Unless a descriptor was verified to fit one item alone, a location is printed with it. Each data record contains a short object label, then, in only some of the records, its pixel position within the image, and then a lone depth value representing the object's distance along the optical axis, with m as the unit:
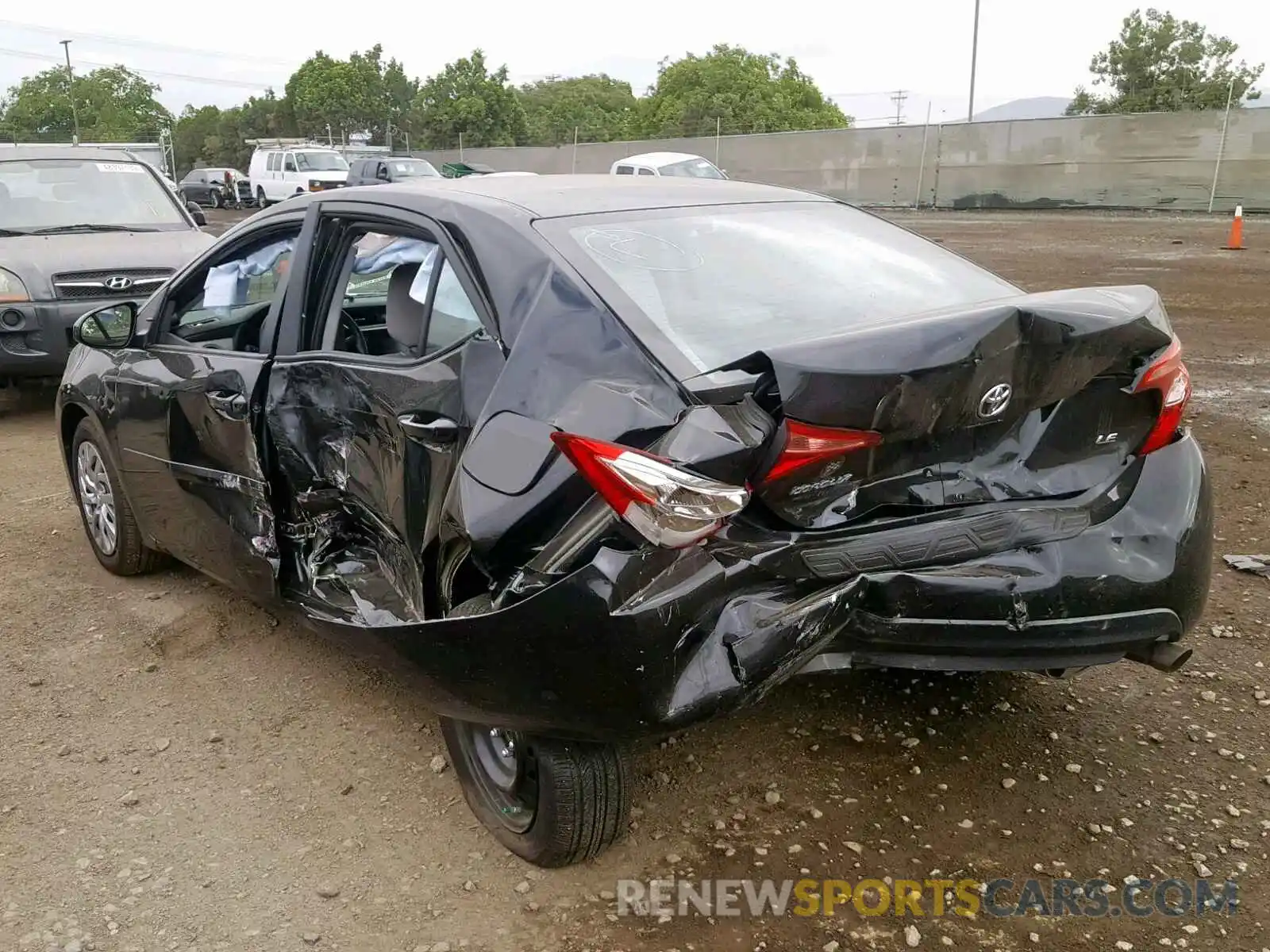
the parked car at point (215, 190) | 35.94
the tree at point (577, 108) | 65.00
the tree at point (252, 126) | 70.56
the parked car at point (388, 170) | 25.36
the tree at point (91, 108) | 83.19
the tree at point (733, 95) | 67.62
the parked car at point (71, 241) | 7.31
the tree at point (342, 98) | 66.25
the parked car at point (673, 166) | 22.69
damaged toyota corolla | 2.25
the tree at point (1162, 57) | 50.97
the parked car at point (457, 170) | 31.21
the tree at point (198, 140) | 73.94
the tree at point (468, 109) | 60.06
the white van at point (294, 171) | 31.44
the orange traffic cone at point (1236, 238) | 16.33
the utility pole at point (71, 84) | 82.38
